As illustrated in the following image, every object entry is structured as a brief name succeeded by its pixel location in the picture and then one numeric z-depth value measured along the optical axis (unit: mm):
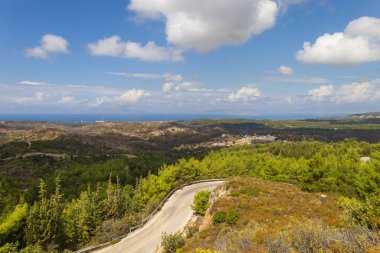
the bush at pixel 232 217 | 22047
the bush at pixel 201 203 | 31141
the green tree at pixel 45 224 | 25016
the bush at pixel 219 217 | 23062
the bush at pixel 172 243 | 20656
